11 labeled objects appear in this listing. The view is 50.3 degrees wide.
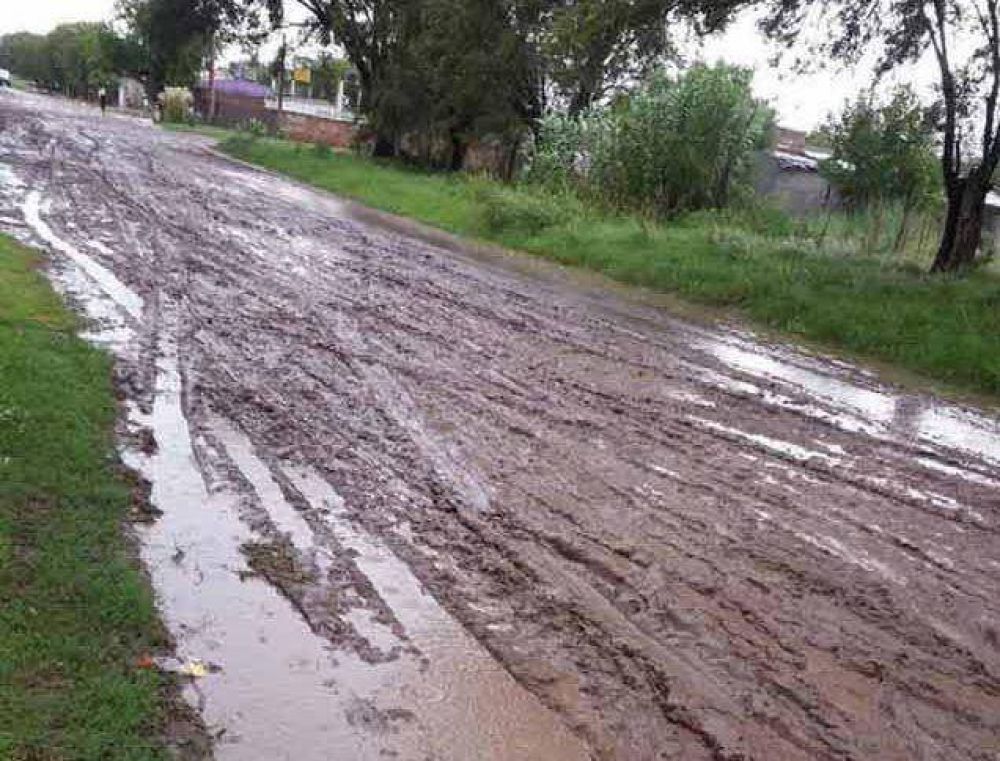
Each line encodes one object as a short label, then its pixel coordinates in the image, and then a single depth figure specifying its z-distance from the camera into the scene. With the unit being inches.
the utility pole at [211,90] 2594.7
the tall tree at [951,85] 682.2
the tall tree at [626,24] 695.7
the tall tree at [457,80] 1227.2
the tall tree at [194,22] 1647.4
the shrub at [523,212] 879.1
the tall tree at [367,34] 1489.9
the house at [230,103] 2871.6
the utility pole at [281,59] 1749.5
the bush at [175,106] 2609.3
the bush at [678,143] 981.2
